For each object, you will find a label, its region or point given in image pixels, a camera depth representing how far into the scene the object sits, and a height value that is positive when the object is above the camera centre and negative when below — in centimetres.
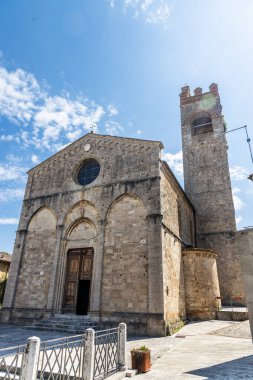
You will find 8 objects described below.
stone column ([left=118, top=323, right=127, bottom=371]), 606 -100
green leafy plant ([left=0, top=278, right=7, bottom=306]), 1993 +69
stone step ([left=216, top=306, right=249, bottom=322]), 1460 -60
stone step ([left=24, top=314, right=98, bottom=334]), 1152 -104
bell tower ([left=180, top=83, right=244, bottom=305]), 2016 +1003
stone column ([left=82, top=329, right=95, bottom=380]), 508 -99
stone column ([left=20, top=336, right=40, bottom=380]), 398 -86
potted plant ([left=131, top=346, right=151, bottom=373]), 596 -124
